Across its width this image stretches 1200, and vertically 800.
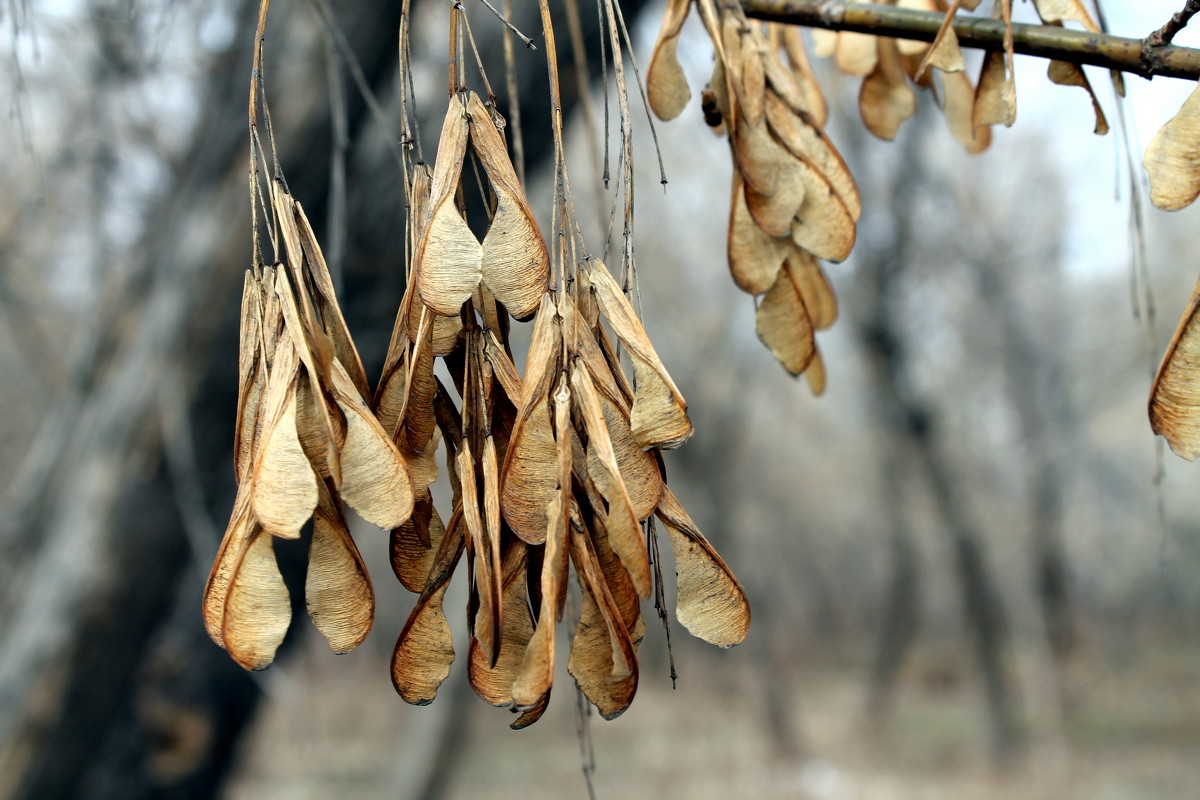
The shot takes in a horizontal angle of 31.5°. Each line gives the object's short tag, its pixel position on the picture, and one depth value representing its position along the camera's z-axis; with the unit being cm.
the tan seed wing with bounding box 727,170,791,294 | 44
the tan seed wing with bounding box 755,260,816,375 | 44
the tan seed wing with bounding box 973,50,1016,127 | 43
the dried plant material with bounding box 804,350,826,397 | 47
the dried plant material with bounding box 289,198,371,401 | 36
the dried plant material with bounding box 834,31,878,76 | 48
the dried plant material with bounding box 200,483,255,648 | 34
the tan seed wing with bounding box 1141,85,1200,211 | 36
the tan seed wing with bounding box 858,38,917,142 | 49
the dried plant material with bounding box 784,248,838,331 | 45
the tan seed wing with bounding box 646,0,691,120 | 43
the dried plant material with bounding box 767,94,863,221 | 43
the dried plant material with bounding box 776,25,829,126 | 47
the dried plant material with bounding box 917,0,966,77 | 42
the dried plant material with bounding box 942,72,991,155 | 48
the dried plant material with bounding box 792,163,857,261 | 43
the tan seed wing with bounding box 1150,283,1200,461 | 35
